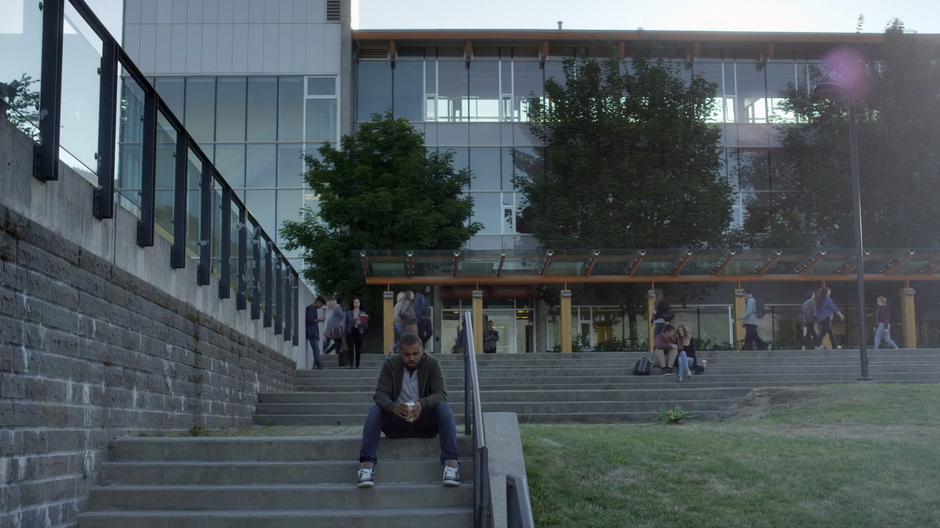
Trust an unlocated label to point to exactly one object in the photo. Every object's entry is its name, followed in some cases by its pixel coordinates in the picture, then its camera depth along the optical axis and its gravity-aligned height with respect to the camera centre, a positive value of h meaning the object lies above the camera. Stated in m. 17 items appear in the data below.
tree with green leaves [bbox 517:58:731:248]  38.62 +7.44
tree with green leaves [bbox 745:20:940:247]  40.59 +7.70
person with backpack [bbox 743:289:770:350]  27.38 +1.27
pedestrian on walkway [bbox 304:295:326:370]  22.58 +1.22
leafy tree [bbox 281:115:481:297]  34.66 +5.42
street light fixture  22.11 +3.77
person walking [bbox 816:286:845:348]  28.11 +1.62
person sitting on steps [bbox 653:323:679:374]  21.41 +0.54
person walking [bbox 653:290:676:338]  23.55 +1.30
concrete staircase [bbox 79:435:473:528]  8.43 -0.79
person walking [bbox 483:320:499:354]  33.09 +1.17
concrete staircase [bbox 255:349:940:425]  17.64 -0.07
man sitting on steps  8.98 -0.19
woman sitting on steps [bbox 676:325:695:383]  20.55 +0.51
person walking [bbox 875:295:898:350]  29.67 +1.36
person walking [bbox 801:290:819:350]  28.84 +1.39
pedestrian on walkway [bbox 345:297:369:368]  23.11 +1.08
